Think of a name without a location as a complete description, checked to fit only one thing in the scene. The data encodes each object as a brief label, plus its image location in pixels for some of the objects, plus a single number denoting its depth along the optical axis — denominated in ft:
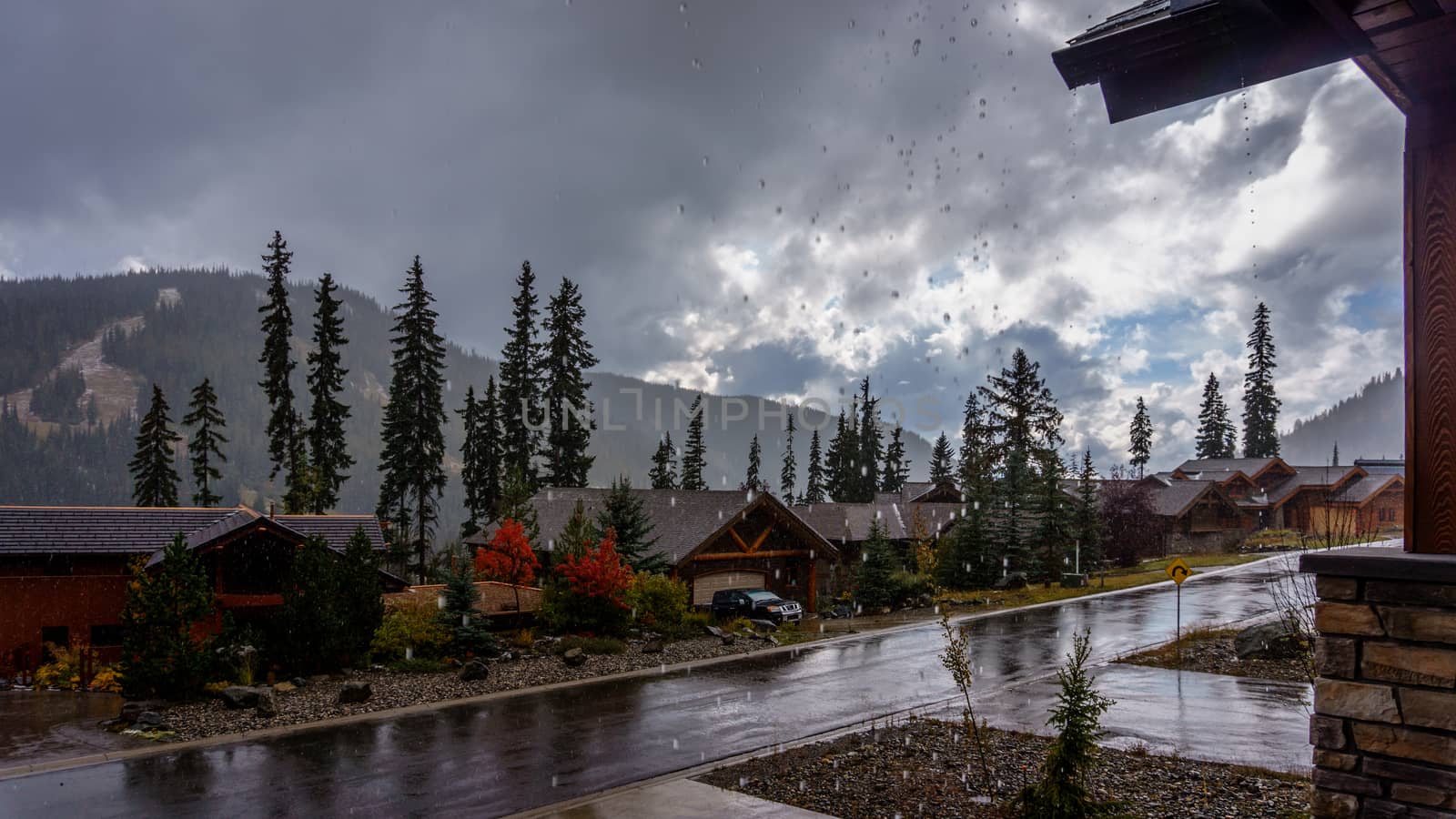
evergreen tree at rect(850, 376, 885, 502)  289.53
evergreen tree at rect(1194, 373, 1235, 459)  310.45
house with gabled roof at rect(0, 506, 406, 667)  70.95
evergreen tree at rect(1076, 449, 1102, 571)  157.79
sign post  76.07
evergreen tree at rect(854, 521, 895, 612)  127.75
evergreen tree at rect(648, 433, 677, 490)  246.06
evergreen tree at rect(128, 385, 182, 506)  158.61
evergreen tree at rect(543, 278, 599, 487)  170.71
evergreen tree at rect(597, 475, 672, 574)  102.89
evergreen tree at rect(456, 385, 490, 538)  174.60
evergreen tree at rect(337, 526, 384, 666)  66.18
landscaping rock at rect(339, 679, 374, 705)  55.57
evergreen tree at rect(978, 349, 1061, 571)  218.18
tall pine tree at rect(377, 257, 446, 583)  151.02
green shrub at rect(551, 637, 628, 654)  75.41
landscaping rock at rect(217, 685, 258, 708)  53.31
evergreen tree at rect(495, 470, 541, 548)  104.60
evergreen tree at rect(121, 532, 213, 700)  55.31
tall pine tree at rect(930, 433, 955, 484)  335.88
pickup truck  102.73
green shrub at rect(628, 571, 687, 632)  90.48
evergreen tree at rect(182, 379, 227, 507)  155.33
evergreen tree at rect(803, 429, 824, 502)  330.18
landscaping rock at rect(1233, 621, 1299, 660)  66.78
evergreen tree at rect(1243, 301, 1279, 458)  297.74
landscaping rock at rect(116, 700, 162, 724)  49.75
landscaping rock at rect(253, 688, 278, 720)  52.13
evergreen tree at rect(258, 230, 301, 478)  142.61
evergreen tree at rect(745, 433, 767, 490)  303.27
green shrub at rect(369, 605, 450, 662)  69.00
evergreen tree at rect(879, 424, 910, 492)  307.78
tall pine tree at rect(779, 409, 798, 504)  347.15
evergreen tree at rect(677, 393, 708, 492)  256.93
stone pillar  15.03
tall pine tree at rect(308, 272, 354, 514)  145.69
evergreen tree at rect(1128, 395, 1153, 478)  318.92
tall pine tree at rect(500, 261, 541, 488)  168.14
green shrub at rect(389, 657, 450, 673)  66.39
